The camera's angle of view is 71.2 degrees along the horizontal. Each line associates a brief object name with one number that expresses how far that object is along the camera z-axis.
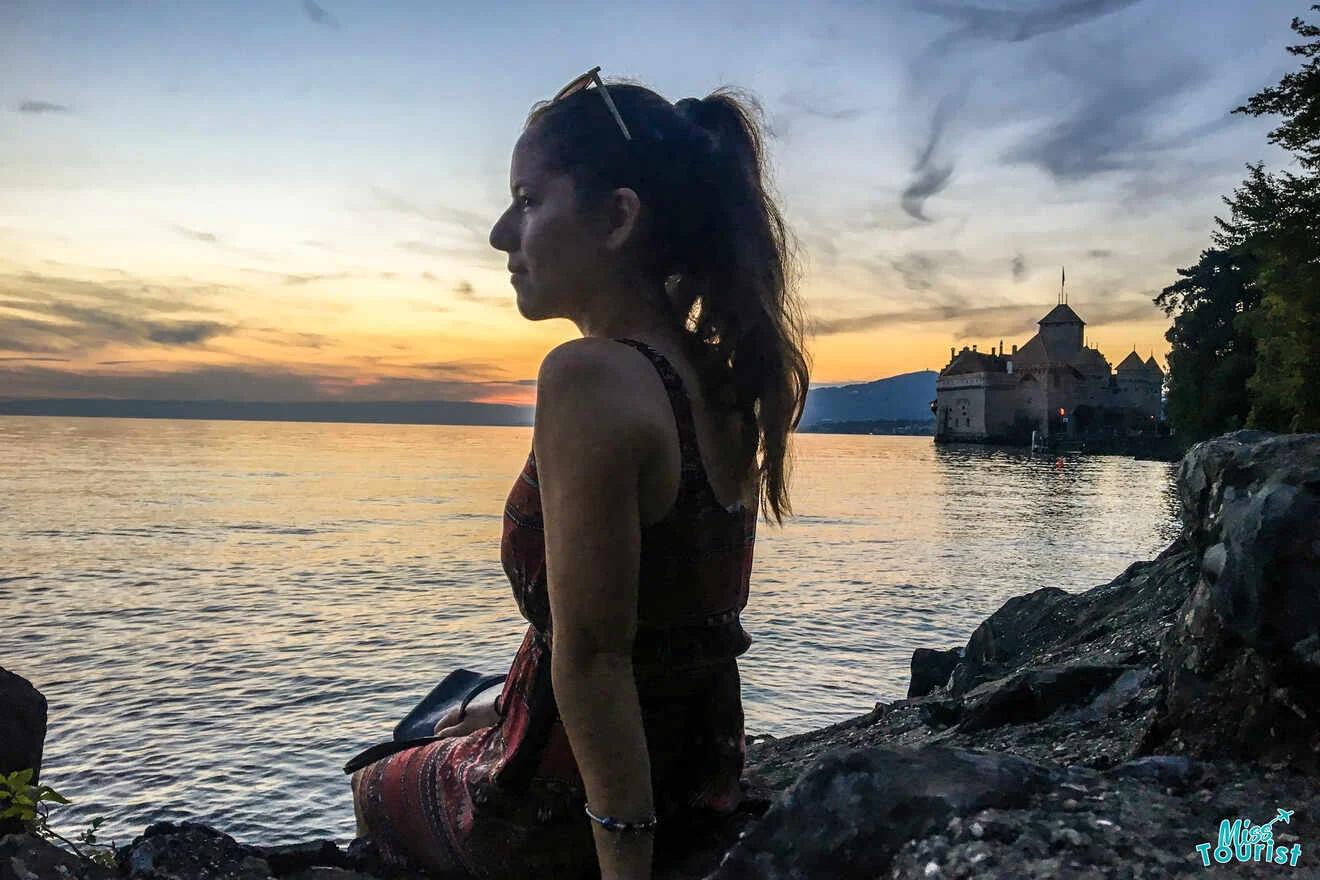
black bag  2.84
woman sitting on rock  1.81
